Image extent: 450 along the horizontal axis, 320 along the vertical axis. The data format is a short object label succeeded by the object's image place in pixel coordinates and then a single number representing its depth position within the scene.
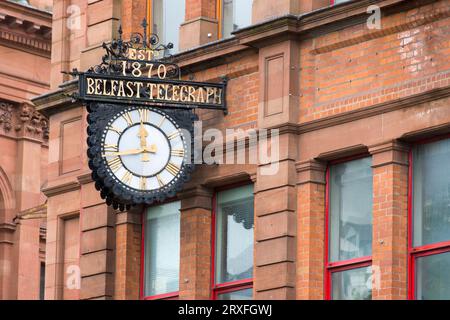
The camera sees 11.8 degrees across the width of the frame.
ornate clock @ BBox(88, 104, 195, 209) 35.81
